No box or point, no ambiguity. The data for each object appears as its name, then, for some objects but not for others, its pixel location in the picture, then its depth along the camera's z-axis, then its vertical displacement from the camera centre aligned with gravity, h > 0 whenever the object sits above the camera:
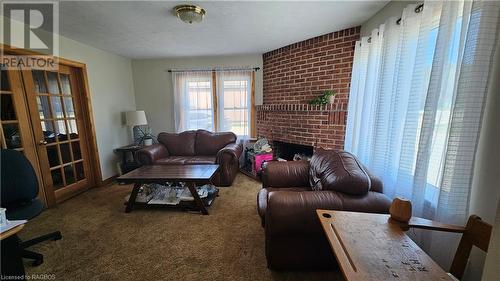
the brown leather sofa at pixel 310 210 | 1.29 -0.67
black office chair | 1.60 -0.68
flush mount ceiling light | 1.88 +0.96
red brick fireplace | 2.66 +0.35
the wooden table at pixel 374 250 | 0.71 -0.59
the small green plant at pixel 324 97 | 2.73 +0.17
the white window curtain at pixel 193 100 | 3.96 +0.21
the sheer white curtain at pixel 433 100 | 1.03 +0.06
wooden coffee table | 2.29 -0.79
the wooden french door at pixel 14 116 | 2.14 -0.06
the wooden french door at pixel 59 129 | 2.44 -0.26
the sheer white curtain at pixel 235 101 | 3.87 +0.19
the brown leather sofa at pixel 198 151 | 3.18 -0.73
